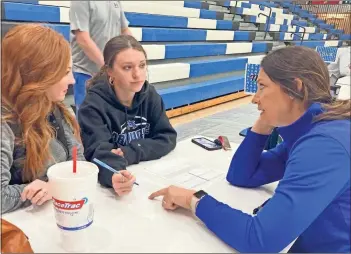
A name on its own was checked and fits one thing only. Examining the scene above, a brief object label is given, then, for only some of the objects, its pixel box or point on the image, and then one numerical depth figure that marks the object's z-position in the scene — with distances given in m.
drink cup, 0.62
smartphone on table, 1.36
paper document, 1.06
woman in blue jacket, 0.62
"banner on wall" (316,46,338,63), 3.87
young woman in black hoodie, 1.23
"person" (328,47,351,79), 3.09
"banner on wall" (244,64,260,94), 2.58
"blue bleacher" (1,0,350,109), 3.34
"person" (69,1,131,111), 1.91
